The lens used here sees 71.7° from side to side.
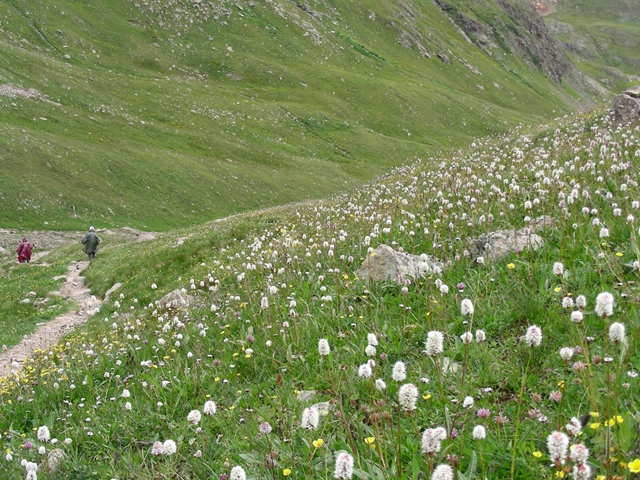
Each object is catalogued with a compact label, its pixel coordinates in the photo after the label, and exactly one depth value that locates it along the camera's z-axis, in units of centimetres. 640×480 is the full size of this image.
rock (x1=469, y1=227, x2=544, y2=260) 673
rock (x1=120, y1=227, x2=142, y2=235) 4034
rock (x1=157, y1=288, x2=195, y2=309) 1109
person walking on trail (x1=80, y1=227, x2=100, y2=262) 2691
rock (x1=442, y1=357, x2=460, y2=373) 467
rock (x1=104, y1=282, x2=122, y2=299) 1943
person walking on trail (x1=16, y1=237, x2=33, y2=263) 2834
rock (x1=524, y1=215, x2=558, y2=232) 697
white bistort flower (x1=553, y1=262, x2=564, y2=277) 409
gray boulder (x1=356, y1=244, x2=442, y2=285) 717
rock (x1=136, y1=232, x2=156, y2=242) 3318
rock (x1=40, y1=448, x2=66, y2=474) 490
